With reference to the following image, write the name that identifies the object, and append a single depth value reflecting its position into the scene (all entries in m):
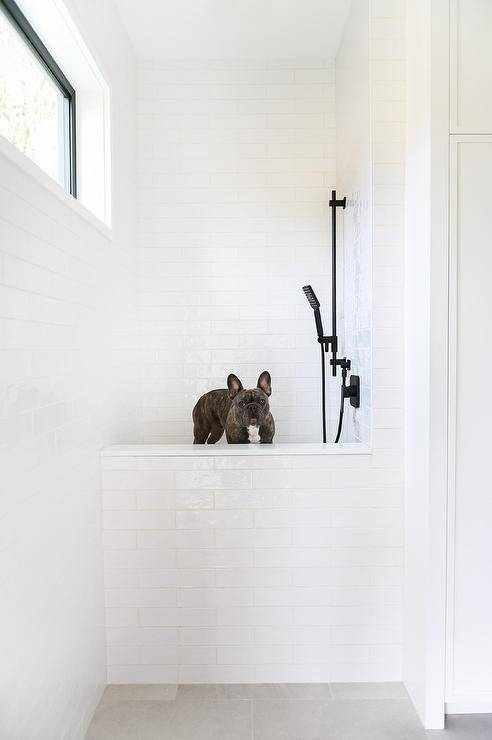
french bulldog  2.38
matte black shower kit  2.66
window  1.69
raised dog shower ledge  2.09
